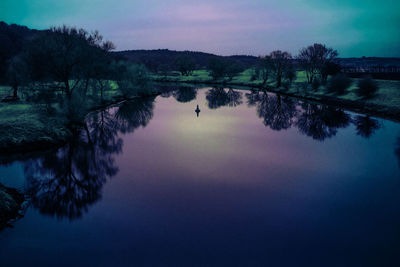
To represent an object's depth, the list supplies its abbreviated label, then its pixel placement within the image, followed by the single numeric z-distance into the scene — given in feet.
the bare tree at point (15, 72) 127.27
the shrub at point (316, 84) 200.50
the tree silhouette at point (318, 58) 220.02
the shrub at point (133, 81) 184.03
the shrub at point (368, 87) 146.72
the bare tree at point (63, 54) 101.81
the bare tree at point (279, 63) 252.83
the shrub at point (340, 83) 169.99
